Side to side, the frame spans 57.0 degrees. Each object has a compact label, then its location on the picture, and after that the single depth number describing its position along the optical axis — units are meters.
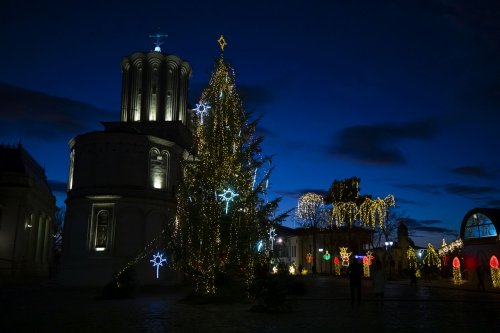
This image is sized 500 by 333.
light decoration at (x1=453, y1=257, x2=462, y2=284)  38.53
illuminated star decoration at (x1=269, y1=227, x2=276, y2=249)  21.98
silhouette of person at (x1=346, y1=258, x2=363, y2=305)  19.61
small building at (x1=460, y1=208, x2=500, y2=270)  42.06
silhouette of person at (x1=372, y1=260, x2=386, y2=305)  20.89
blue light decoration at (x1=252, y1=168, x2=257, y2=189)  21.92
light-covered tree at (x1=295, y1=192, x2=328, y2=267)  62.12
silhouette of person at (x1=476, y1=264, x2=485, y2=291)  30.08
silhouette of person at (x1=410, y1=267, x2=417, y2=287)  34.56
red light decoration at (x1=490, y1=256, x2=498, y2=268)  34.81
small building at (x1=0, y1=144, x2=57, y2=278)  42.78
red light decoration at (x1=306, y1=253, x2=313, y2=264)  72.03
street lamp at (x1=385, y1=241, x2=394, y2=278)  50.45
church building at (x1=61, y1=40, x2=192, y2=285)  35.31
